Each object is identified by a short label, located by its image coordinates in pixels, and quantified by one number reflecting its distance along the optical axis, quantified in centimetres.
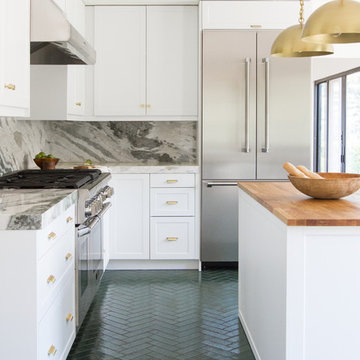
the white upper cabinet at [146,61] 497
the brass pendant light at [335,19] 230
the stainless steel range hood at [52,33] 322
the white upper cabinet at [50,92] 429
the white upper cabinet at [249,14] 480
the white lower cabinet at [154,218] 485
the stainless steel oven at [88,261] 312
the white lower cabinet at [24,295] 214
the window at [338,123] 639
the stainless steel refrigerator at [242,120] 483
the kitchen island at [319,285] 209
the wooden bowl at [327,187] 254
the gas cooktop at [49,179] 308
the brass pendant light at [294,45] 293
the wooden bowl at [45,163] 419
